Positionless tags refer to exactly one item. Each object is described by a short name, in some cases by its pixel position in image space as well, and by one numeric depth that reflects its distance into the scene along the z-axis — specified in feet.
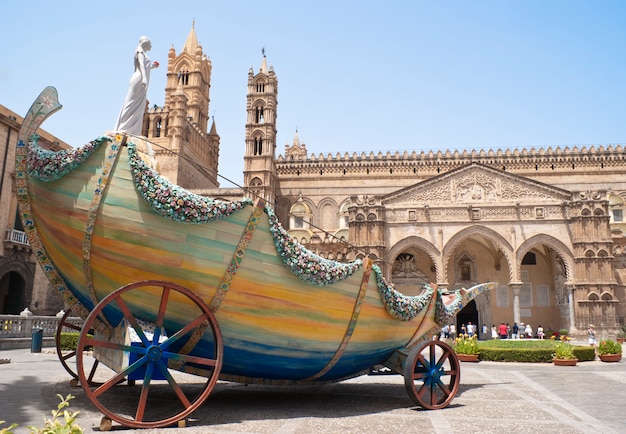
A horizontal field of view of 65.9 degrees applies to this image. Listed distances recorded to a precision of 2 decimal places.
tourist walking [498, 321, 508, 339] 90.39
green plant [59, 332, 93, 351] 55.26
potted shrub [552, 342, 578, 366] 51.70
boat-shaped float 19.08
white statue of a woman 22.94
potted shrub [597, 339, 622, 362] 55.11
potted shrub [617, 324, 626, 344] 88.35
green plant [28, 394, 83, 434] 9.58
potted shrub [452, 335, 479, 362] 55.62
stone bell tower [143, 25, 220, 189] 149.18
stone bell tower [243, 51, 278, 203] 136.26
